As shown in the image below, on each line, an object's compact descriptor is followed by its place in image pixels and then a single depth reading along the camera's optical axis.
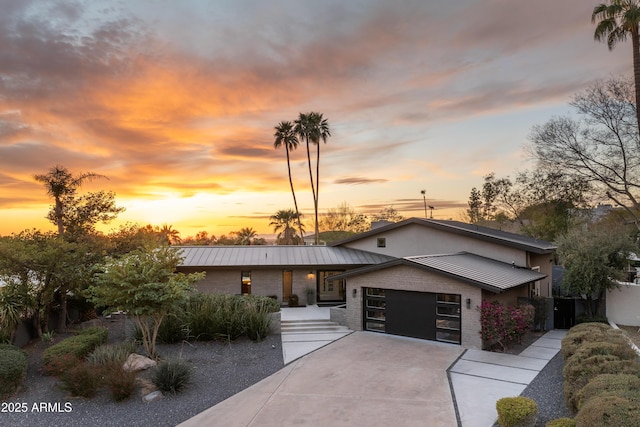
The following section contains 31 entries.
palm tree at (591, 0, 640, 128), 20.16
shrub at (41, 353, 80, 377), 10.44
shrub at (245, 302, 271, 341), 15.38
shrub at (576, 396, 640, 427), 5.46
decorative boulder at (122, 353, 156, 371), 11.06
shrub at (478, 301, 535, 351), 13.86
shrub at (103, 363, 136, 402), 9.46
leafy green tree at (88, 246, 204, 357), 11.88
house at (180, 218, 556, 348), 15.08
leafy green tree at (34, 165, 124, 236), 27.94
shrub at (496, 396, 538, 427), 7.36
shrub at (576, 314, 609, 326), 17.05
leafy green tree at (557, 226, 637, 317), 16.88
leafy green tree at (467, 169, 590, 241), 29.16
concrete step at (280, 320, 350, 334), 17.35
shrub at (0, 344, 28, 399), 9.70
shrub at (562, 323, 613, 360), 10.74
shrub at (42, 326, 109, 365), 11.30
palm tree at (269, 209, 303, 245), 50.71
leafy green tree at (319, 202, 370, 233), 60.75
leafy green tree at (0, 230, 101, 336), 13.93
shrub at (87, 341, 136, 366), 10.66
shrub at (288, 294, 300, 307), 22.33
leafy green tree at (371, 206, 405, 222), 62.78
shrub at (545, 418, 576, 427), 6.56
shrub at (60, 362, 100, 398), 9.66
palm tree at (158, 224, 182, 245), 51.40
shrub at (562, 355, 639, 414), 7.98
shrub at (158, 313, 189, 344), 14.80
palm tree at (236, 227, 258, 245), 52.47
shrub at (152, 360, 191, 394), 10.04
